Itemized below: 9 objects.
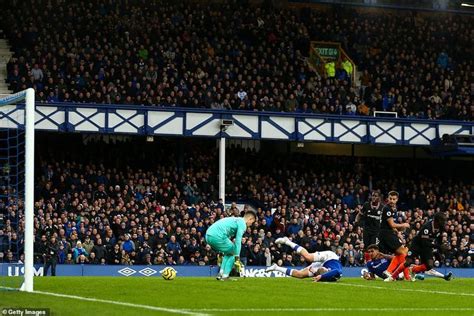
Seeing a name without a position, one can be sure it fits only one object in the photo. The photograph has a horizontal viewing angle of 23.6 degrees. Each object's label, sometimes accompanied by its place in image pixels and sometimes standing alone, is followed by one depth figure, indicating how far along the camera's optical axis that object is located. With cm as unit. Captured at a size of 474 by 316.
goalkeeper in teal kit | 2117
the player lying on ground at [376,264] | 2358
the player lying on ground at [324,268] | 2203
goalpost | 1767
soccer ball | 2266
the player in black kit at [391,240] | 2328
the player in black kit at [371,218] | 2477
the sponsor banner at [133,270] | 3253
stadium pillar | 3850
